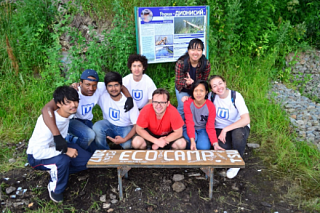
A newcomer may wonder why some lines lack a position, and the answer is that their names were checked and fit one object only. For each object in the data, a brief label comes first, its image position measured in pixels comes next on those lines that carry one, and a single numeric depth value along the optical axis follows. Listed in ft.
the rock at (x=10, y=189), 10.43
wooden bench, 9.21
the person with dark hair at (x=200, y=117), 11.28
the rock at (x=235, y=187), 10.57
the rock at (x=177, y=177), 11.04
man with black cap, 11.31
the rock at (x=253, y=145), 13.43
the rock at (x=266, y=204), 9.68
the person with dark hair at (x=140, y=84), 13.14
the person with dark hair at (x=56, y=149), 9.32
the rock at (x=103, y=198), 10.01
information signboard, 15.08
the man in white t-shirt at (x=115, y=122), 12.07
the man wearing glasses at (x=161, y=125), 11.21
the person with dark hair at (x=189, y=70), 13.15
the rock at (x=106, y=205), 9.68
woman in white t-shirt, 11.24
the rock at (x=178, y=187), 10.44
